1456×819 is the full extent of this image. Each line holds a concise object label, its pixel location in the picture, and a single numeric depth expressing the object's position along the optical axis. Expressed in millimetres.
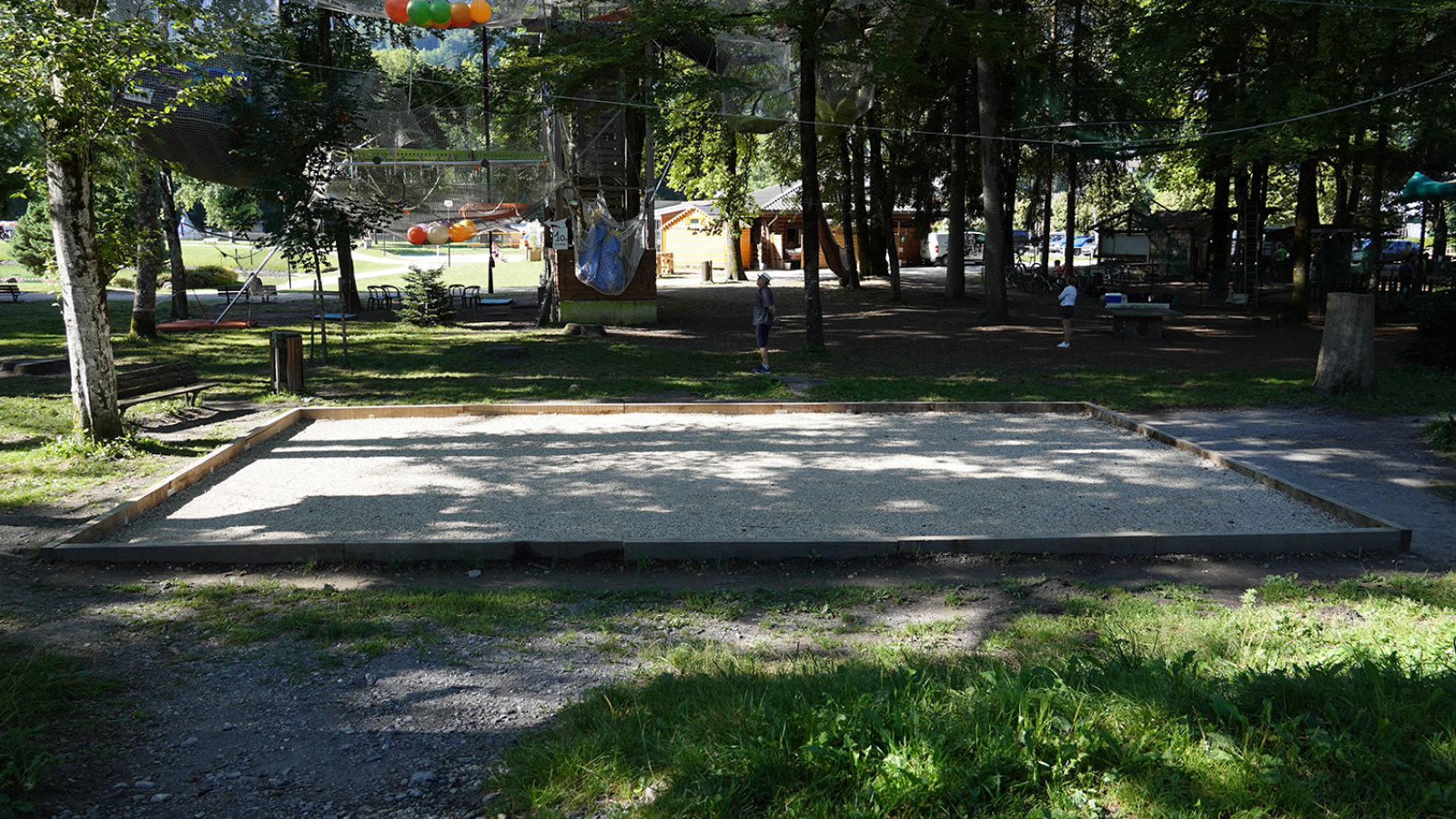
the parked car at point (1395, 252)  34125
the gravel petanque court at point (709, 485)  7734
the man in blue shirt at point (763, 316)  15727
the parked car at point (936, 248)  58062
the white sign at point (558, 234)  22875
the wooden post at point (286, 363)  13844
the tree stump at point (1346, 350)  13039
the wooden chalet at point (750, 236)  49250
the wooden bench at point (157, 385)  10938
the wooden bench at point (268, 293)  30188
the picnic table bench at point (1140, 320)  20781
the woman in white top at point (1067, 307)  19281
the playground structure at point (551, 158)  19469
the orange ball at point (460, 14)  16891
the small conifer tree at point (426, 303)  22984
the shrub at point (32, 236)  30953
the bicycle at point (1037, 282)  34125
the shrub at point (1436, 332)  14982
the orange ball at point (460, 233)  28000
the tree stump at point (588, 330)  21359
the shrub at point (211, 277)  38250
